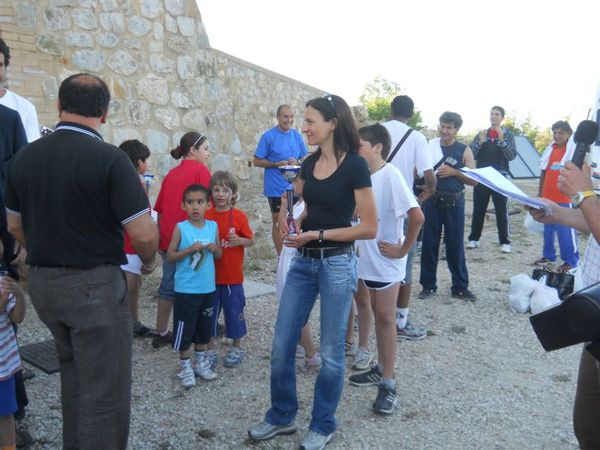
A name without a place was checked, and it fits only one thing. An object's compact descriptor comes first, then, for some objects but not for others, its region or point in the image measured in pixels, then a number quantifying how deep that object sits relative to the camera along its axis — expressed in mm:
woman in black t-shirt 3094
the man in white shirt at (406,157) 5184
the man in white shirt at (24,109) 3742
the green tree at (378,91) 38469
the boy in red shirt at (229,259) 4320
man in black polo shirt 2418
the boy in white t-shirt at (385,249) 3740
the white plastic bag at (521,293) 6023
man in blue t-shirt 7098
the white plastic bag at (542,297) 5938
